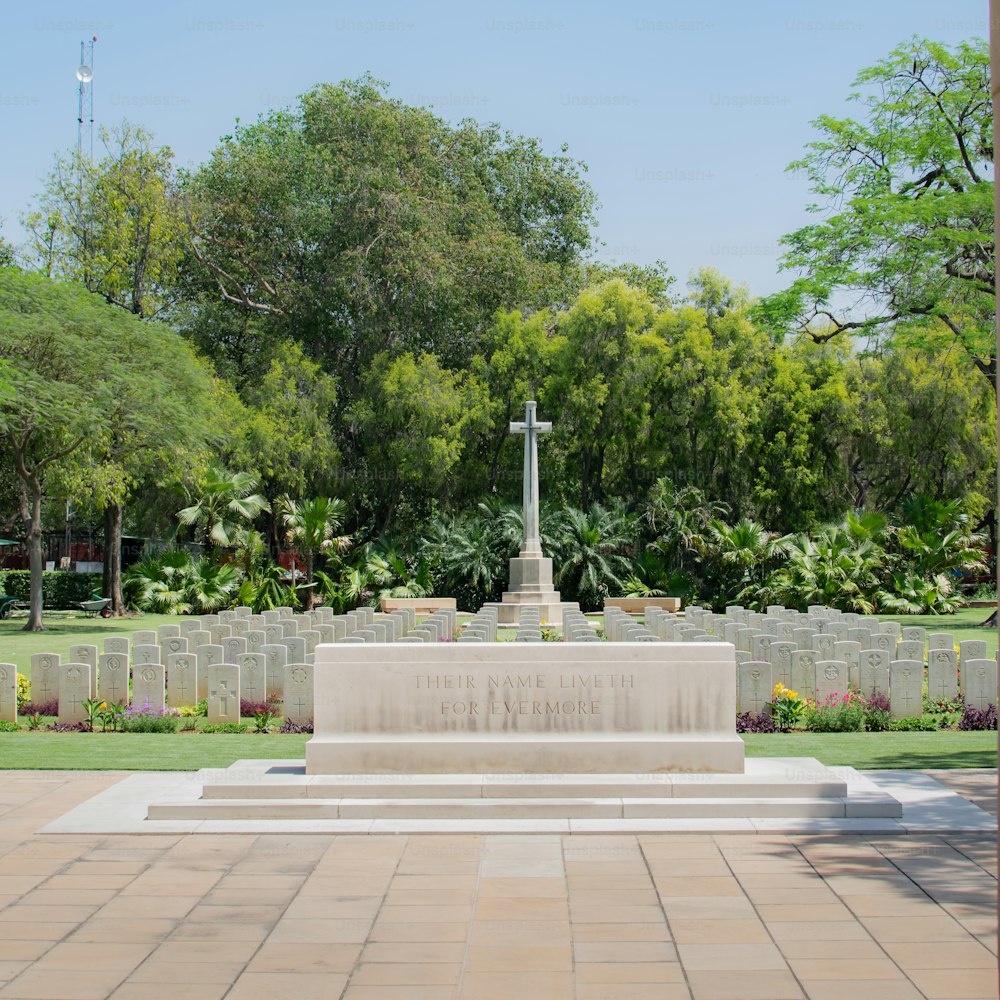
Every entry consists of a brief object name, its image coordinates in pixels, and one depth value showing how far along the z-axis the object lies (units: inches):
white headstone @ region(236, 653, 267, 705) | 590.2
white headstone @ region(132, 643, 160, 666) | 615.5
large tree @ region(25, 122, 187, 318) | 1411.2
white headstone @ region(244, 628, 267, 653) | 724.7
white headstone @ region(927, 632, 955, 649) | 644.7
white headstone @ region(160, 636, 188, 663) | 663.8
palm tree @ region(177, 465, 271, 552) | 1416.1
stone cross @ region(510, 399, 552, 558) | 1240.8
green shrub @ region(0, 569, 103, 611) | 1505.9
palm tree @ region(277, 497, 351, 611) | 1428.4
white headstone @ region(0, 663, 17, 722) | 558.6
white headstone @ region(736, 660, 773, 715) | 556.4
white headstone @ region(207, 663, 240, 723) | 559.2
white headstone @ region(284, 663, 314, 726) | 548.4
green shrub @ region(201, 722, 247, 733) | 546.9
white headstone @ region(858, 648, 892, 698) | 575.8
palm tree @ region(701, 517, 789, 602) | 1354.6
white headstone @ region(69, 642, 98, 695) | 572.6
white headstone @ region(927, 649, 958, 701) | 586.6
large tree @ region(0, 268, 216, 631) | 1068.5
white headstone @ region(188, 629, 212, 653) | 725.9
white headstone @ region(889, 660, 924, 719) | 557.6
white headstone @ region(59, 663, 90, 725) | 553.9
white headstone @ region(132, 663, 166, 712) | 557.6
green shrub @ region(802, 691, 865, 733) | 538.6
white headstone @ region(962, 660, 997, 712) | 542.3
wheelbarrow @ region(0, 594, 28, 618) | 1391.5
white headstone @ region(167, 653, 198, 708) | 594.5
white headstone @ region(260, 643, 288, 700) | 620.4
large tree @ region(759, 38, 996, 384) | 1020.5
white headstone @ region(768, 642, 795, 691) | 583.2
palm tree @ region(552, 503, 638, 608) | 1418.6
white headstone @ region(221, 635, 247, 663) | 653.3
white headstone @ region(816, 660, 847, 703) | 575.5
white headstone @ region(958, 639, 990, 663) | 593.9
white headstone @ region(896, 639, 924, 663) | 620.1
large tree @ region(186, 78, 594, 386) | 1553.9
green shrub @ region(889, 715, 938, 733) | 542.9
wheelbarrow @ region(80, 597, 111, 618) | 1359.5
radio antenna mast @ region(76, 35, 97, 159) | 1545.3
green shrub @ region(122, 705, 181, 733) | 544.1
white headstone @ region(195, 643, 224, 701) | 633.6
